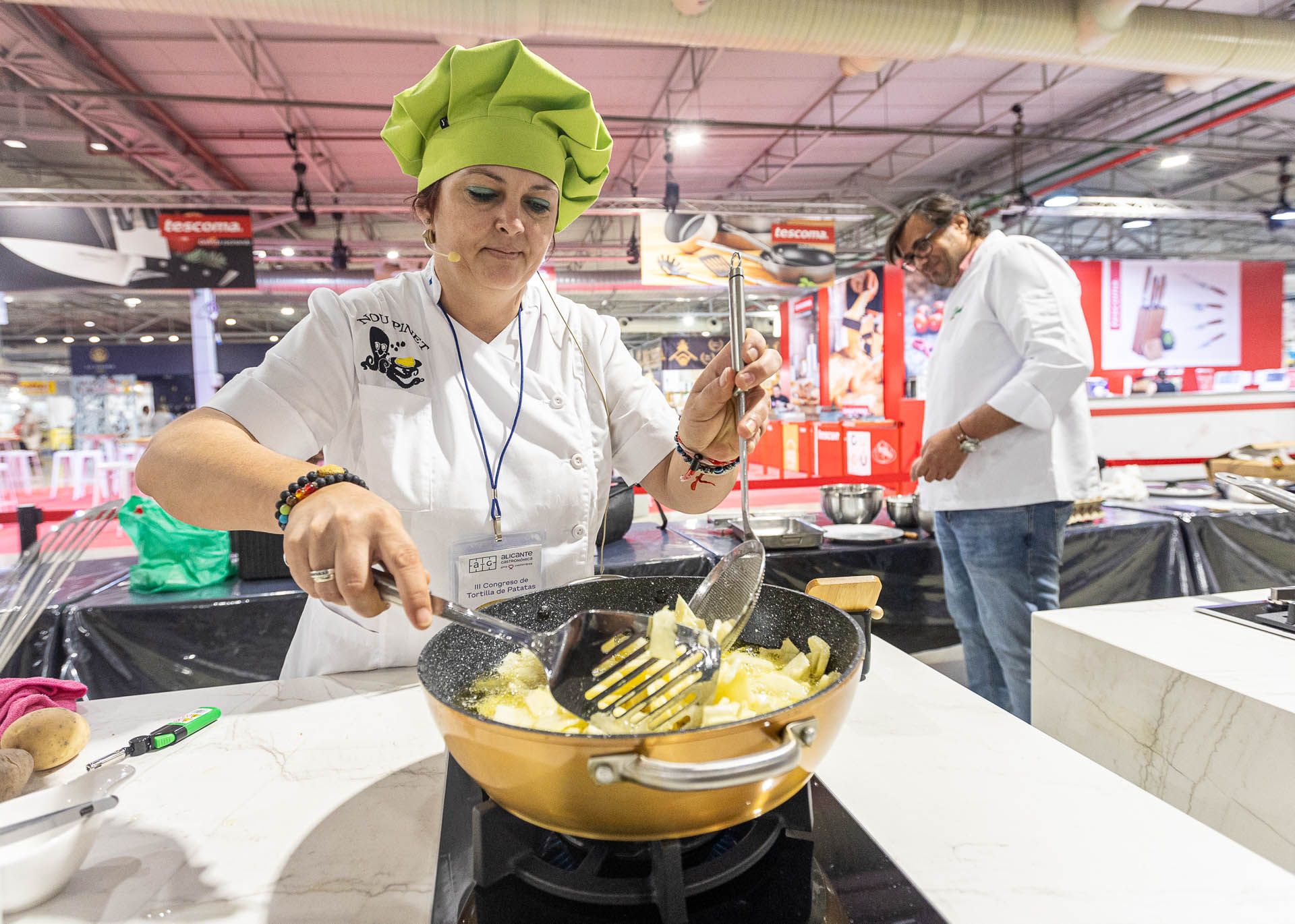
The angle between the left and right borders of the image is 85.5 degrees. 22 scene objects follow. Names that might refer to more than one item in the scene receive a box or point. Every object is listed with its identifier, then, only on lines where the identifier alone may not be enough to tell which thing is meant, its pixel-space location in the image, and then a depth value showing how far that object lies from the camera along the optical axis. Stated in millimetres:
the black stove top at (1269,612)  1280
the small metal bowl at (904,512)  3049
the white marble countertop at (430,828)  614
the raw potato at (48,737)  835
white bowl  589
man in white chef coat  2145
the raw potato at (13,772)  742
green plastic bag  2359
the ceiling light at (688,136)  7297
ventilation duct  4082
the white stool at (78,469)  10273
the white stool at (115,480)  9430
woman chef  1161
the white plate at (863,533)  2936
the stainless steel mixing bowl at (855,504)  3203
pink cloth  935
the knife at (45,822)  606
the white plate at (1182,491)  3549
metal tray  2729
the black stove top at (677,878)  577
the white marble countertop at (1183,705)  1023
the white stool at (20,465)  11031
